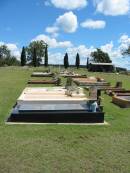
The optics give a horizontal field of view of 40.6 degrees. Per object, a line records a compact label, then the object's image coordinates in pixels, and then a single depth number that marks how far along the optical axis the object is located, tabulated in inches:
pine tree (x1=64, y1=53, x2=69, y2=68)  1468.4
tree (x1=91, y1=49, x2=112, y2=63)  1810.9
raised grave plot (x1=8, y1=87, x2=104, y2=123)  208.5
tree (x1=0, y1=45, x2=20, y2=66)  2174.1
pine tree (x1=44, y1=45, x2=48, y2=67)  1595.0
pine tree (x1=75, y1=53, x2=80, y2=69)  1519.4
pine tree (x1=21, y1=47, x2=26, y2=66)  1498.9
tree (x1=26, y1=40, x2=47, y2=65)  1873.6
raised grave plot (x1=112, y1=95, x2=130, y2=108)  282.2
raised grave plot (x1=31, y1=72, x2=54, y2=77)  735.9
